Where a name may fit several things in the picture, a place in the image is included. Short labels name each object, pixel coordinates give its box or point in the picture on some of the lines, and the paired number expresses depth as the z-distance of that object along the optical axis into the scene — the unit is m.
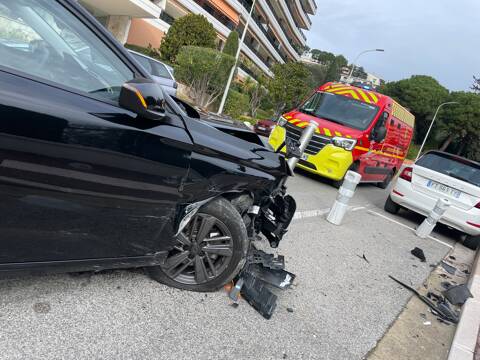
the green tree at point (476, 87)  70.28
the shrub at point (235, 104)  21.42
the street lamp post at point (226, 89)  19.20
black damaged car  1.83
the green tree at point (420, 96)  48.16
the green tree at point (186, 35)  25.88
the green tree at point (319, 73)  68.14
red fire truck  8.65
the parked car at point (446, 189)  7.04
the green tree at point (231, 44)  29.84
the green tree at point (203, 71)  17.77
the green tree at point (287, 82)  25.92
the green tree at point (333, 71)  66.94
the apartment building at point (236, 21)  24.45
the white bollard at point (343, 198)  6.12
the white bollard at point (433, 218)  6.98
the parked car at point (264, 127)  18.63
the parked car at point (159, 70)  9.62
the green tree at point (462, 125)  45.12
